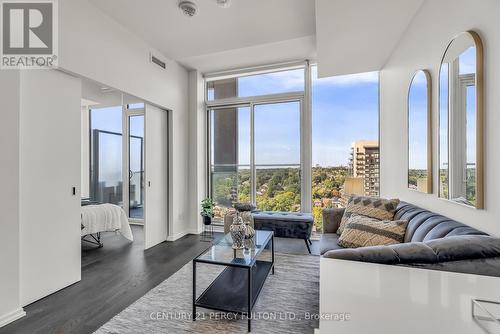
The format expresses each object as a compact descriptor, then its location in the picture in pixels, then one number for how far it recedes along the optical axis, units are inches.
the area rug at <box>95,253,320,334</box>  69.4
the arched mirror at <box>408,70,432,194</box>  80.0
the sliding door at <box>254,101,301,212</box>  165.0
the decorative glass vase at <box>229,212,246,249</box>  86.9
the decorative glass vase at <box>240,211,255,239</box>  94.0
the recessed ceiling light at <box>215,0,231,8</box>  102.6
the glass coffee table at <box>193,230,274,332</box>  71.1
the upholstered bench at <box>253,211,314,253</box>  128.3
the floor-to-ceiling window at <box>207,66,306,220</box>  165.3
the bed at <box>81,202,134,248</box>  133.8
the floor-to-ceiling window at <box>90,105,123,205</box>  206.1
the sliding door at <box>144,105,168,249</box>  142.1
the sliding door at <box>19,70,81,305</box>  82.4
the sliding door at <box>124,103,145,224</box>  193.3
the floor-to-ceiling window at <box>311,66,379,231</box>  151.7
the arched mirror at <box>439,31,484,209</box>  54.6
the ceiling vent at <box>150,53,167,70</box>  140.5
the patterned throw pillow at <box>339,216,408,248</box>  75.7
